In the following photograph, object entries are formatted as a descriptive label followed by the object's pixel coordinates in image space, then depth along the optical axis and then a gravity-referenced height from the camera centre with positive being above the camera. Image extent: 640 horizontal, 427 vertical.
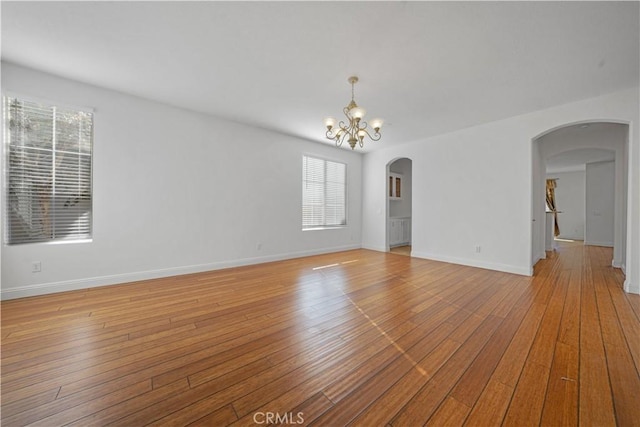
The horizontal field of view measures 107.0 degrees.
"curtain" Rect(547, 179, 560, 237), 9.39 +0.63
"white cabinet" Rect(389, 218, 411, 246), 7.10 -0.60
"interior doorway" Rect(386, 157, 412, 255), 7.14 +0.18
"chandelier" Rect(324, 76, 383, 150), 2.87 +1.18
